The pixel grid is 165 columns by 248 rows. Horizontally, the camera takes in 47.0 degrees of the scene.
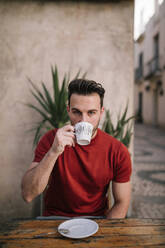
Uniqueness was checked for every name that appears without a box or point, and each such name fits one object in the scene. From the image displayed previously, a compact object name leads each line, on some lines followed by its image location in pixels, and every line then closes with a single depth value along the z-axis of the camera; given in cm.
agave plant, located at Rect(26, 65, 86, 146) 233
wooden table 86
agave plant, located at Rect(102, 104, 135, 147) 238
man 144
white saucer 90
